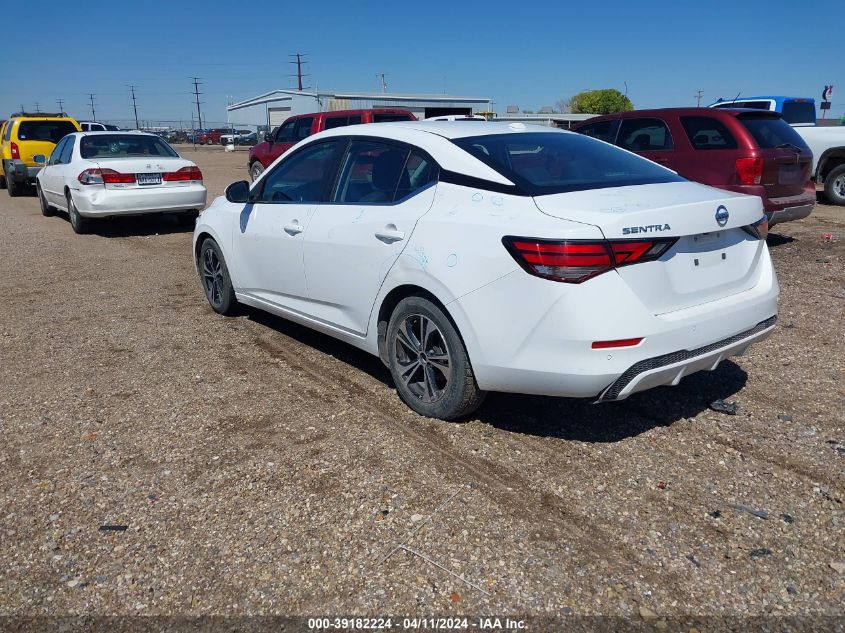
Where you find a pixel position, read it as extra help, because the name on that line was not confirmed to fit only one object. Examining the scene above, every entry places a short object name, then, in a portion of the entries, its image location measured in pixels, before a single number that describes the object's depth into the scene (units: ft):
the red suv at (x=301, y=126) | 51.65
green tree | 244.22
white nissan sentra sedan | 10.60
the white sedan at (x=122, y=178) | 34.81
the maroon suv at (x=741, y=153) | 26.89
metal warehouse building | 161.19
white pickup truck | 41.09
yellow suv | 56.54
